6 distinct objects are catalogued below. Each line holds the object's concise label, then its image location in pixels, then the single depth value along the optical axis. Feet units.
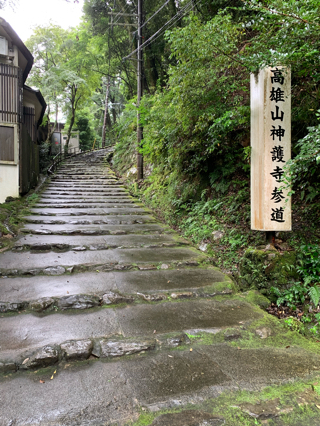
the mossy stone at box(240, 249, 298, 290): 13.42
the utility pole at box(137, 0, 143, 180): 39.27
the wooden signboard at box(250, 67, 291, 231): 14.29
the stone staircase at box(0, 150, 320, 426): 7.46
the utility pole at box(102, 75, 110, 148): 92.61
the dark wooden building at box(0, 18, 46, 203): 27.48
